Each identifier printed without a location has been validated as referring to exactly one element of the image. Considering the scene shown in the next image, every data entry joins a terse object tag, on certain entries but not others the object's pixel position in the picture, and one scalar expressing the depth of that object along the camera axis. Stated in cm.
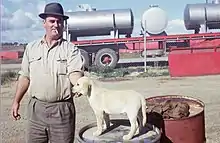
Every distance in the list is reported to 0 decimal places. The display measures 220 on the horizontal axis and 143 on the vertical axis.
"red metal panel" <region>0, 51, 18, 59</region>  1919
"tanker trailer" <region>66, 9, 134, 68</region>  1716
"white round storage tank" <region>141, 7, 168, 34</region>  1947
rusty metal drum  364
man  322
